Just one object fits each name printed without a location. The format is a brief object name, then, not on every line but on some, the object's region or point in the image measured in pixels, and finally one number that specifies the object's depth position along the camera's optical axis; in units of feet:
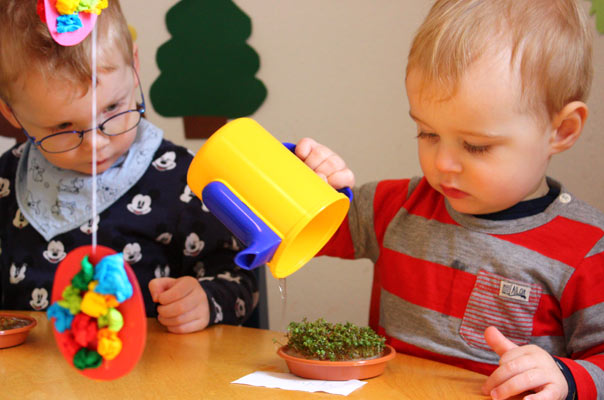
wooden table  2.50
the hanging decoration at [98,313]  1.81
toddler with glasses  3.58
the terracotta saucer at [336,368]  2.63
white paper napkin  2.53
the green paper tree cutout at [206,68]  6.79
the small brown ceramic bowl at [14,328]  3.05
